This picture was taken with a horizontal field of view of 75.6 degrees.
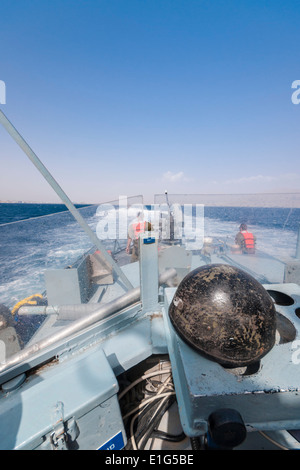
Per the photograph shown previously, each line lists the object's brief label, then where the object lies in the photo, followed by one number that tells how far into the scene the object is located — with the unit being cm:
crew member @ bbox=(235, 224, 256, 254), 590
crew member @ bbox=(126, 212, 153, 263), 640
